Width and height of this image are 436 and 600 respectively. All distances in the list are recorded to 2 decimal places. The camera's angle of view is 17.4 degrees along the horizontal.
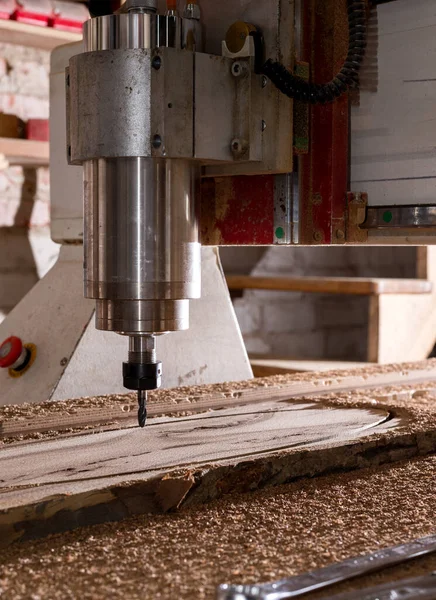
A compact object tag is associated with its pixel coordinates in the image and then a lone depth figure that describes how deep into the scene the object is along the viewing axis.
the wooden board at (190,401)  1.59
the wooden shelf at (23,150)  3.11
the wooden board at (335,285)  3.28
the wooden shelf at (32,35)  3.14
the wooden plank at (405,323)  3.33
